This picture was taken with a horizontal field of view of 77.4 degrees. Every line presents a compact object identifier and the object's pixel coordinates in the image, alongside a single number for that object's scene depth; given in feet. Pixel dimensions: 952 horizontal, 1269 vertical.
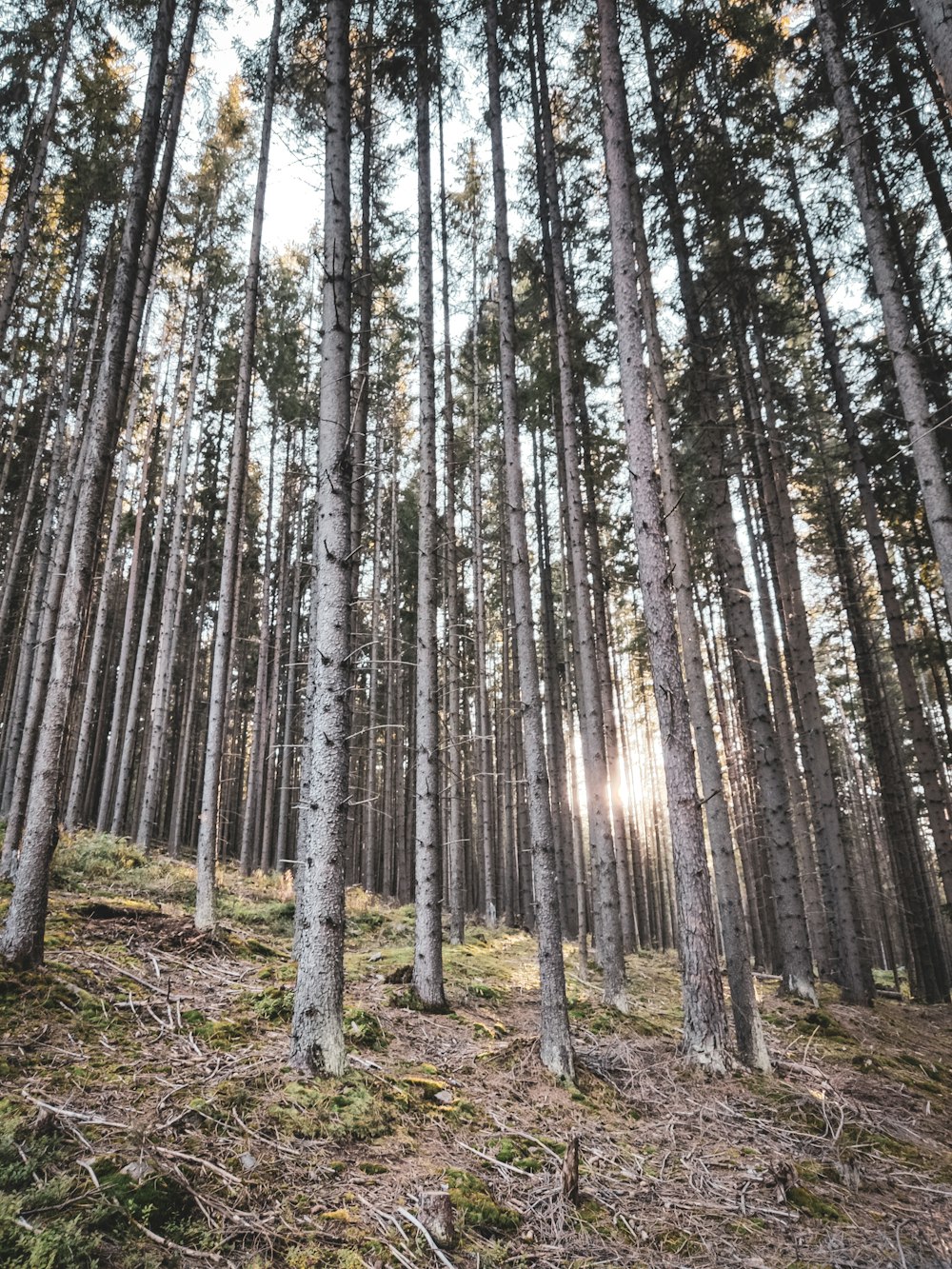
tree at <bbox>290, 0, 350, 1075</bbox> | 15.26
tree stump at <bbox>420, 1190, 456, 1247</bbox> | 10.21
